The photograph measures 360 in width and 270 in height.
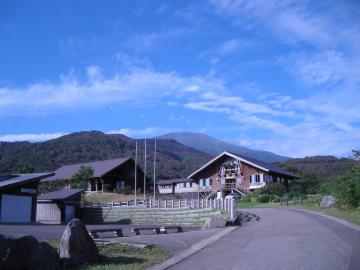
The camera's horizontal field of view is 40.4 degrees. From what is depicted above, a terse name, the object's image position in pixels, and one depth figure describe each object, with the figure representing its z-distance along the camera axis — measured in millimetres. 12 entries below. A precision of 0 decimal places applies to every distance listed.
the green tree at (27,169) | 62638
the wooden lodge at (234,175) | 63906
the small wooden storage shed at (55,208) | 41406
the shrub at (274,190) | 54719
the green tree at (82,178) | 63875
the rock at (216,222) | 22641
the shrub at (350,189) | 25116
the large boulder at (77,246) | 10836
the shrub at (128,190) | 64644
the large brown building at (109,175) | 67375
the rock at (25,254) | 8995
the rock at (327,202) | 31969
